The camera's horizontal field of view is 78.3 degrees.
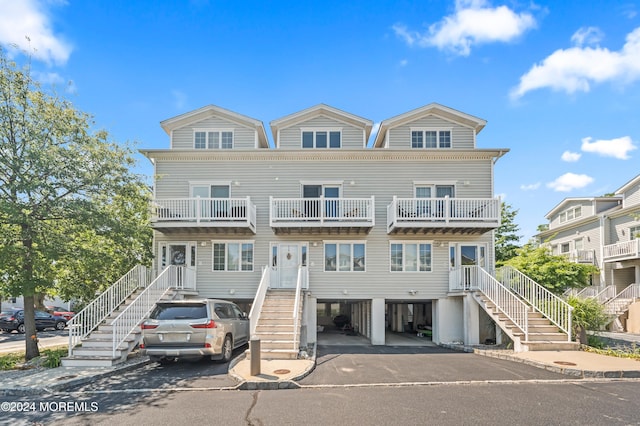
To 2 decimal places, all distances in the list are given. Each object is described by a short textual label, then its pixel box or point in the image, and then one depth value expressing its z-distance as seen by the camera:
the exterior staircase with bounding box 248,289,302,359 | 10.80
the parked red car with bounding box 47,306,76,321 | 25.23
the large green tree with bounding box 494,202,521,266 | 28.48
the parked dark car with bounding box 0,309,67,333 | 22.30
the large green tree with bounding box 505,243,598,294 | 16.67
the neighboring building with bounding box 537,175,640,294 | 24.17
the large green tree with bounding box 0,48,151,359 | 10.76
